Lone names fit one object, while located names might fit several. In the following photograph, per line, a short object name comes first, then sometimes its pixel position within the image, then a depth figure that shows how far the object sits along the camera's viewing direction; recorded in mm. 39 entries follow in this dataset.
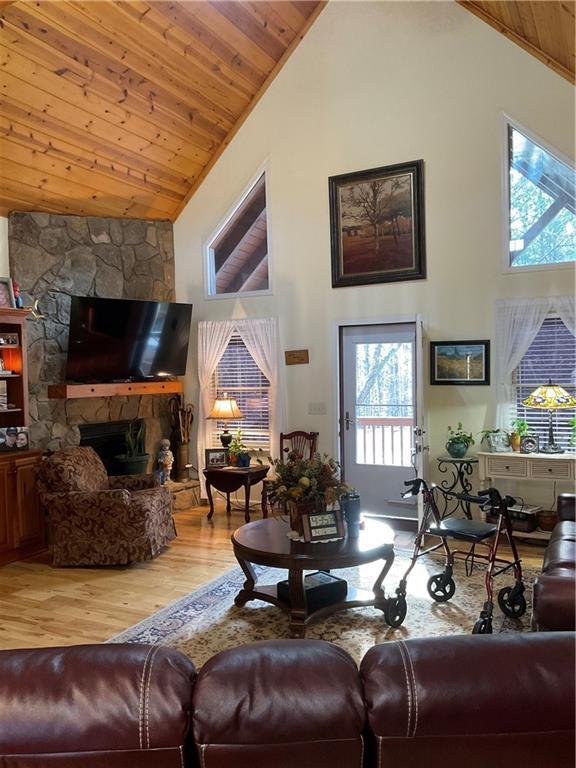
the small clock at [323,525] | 3834
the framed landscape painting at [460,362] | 5863
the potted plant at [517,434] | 5582
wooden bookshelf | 5527
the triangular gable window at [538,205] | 5520
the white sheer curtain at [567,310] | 5411
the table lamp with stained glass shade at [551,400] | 5191
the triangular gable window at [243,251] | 7203
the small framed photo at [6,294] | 5516
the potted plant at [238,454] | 6633
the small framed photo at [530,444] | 5480
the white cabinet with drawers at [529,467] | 5207
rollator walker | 3750
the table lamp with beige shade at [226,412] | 6965
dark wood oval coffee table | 3654
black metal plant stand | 5821
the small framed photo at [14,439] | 5480
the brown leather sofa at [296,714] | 1204
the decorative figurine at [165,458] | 7152
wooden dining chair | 6758
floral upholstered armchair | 4996
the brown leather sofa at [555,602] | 2451
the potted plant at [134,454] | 6844
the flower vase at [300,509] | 3924
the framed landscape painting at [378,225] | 6199
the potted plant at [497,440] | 5637
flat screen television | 6121
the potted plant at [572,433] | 5427
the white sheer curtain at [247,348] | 7004
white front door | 6344
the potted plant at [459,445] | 5750
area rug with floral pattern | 3676
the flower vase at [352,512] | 4026
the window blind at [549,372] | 5539
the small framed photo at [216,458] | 6820
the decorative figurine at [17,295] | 5590
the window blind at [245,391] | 7242
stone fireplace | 6004
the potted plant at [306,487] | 3895
